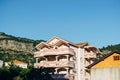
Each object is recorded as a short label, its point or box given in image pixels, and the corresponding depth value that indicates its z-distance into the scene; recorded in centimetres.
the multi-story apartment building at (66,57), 3667
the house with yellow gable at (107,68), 2571
